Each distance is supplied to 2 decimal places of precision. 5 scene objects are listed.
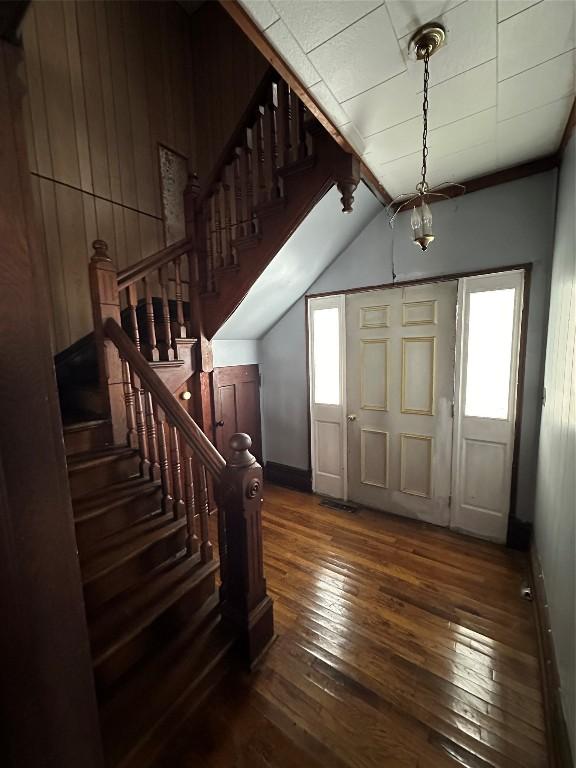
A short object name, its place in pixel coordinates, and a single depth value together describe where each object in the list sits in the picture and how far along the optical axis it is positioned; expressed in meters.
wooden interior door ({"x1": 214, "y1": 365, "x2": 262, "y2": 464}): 3.10
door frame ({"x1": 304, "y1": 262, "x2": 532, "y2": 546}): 2.20
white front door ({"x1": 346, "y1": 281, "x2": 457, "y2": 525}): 2.58
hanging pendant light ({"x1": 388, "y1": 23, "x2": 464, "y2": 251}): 1.12
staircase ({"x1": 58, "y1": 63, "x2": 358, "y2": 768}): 1.36
